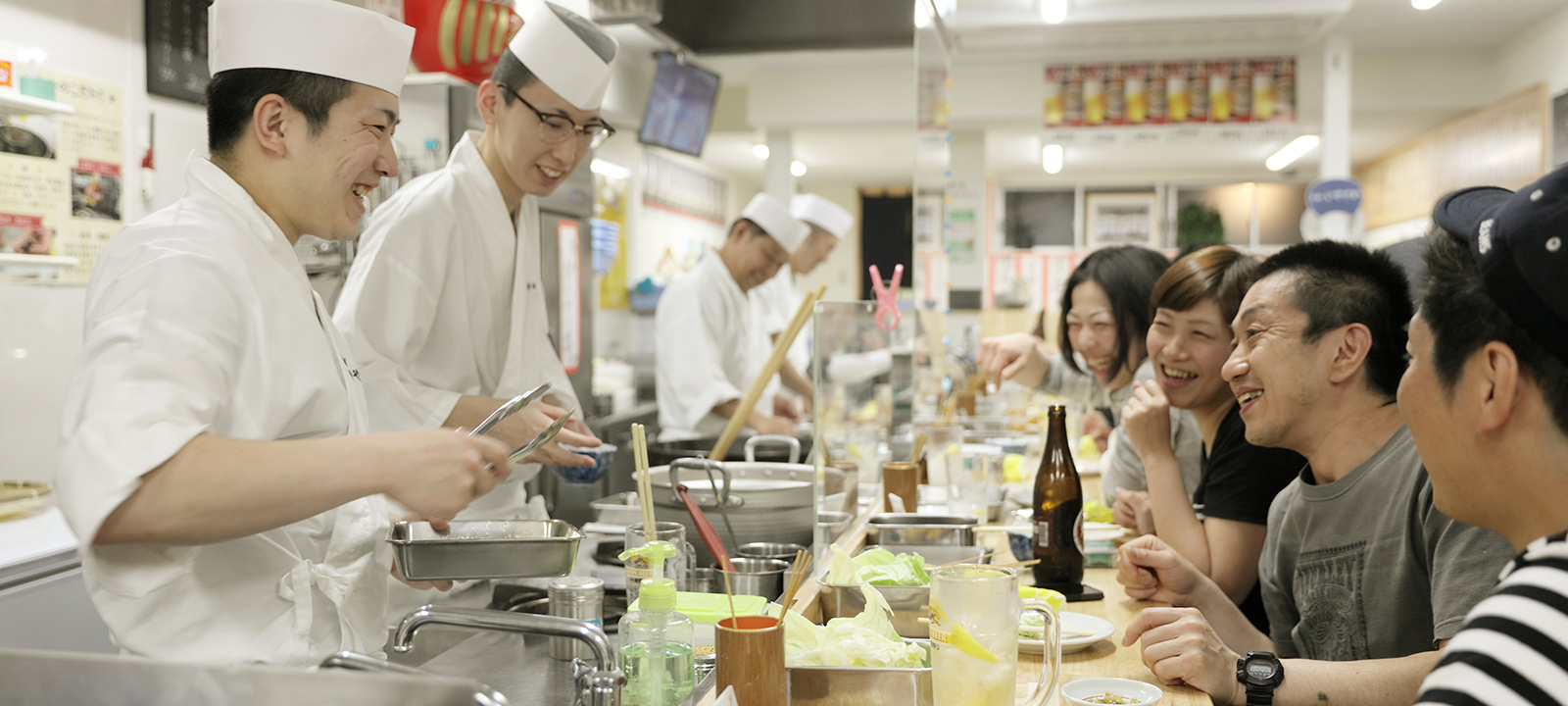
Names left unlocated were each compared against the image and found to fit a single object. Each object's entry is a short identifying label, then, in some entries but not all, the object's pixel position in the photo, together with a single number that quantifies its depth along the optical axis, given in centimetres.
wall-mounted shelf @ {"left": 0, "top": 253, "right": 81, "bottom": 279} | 295
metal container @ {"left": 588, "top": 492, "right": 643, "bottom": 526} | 207
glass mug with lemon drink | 116
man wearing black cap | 80
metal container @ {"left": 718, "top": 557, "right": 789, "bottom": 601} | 153
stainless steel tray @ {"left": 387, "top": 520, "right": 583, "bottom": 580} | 129
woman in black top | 210
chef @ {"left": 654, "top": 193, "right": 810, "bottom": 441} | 448
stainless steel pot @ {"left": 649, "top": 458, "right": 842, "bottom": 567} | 183
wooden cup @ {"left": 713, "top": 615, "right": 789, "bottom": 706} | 111
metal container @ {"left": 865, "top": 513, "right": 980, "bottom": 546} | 201
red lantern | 382
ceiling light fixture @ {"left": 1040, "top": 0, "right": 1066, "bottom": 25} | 630
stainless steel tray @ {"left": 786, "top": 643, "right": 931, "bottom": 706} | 114
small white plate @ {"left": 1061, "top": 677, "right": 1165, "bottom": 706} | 131
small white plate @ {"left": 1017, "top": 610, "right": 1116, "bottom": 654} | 153
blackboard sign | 355
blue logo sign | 737
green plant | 1148
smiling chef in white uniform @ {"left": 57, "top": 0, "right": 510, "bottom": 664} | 108
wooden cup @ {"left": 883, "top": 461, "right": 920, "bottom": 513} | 246
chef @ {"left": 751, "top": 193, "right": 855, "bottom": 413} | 520
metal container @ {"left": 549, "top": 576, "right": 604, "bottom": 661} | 145
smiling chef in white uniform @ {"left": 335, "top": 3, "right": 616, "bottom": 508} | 209
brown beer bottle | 192
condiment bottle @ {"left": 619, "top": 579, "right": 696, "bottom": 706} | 120
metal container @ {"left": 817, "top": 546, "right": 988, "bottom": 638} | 154
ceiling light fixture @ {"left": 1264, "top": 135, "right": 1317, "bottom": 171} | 861
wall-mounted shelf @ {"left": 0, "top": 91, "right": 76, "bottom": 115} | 278
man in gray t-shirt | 157
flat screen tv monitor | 700
